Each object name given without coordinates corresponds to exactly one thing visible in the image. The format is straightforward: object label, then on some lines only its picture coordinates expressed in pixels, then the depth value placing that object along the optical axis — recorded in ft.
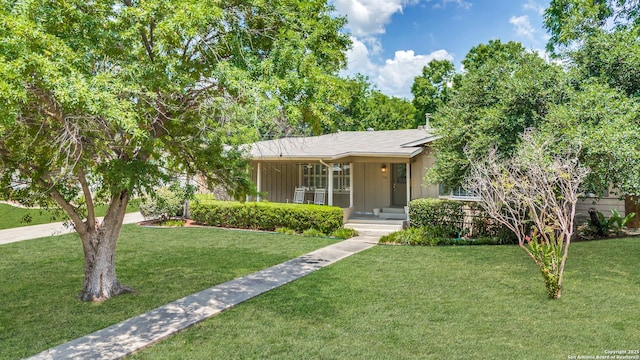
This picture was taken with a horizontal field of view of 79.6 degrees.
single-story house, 49.01
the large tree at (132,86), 14.15
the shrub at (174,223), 52.73
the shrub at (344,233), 43.96
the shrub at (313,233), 45.06
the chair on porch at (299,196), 56.73
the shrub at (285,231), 46.63
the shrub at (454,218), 41.60
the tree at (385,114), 116.67
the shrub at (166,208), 55.21
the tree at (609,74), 23.50
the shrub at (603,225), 42.27
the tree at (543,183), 21.49
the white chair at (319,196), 55.42
